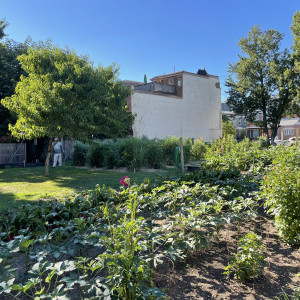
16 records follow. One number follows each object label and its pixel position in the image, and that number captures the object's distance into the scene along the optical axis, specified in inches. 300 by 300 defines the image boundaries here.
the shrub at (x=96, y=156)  534.1
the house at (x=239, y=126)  2005.5
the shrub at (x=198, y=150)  638.8
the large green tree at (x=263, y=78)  1105.4
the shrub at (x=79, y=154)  579.5
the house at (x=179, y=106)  1003.9
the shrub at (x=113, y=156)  492.4
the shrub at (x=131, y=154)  463.8
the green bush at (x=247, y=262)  93.0
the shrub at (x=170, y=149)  565.6
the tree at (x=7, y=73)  631.2
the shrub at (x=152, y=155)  495.4
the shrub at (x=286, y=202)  115.7
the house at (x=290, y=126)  2356.1
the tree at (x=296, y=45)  1015.7
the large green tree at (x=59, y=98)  360.5
